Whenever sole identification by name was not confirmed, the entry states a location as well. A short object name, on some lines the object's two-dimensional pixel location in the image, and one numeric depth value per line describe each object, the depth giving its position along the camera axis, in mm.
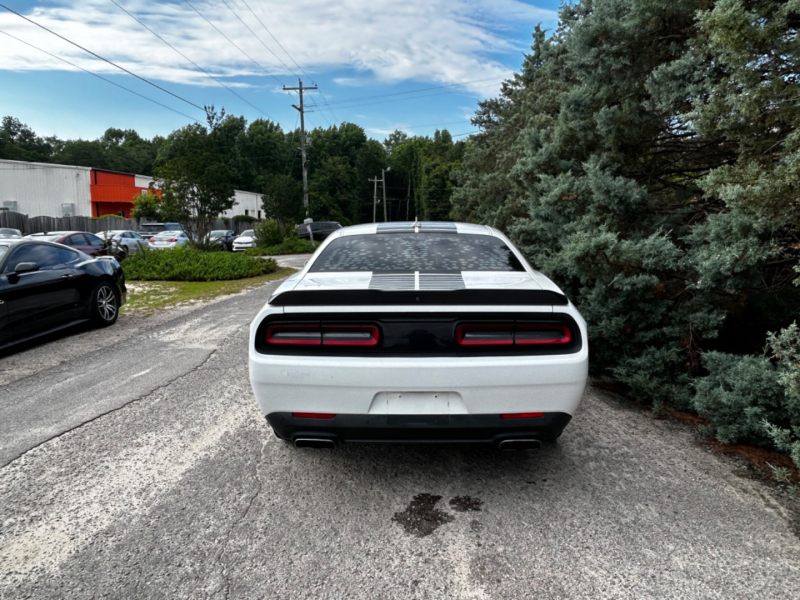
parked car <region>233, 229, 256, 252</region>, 27522
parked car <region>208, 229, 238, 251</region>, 27875
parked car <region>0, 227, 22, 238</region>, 17791
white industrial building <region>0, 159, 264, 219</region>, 42500
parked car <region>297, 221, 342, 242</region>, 35303
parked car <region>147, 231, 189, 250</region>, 24205
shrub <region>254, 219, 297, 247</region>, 27484
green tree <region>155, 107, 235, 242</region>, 18661
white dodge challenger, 2664
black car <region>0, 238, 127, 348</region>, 6324
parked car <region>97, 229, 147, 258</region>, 24469
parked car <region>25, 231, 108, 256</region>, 14641
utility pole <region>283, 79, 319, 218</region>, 35859
